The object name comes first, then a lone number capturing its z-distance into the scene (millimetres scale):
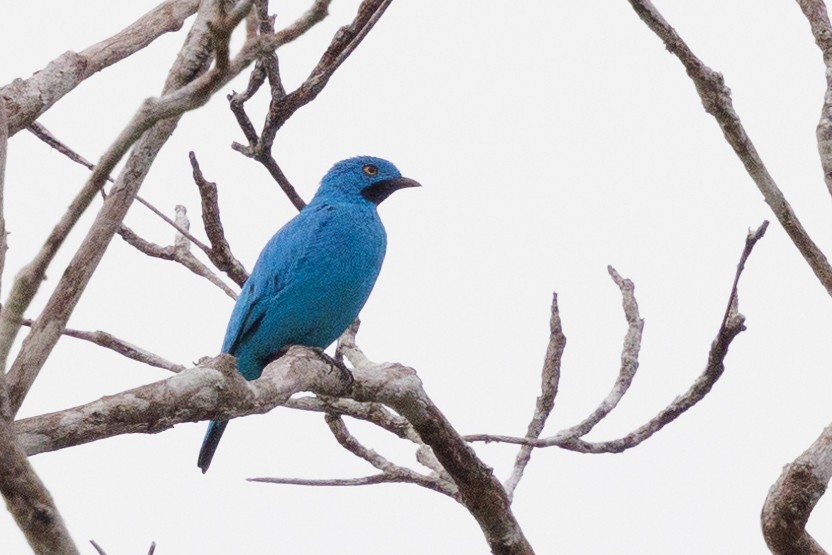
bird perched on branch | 12727
